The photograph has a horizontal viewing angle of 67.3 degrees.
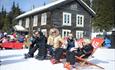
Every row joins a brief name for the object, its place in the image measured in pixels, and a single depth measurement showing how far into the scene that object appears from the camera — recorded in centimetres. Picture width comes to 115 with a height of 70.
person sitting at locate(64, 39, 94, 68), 286
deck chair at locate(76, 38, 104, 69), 285
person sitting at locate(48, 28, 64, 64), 294
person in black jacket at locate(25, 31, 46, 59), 330
